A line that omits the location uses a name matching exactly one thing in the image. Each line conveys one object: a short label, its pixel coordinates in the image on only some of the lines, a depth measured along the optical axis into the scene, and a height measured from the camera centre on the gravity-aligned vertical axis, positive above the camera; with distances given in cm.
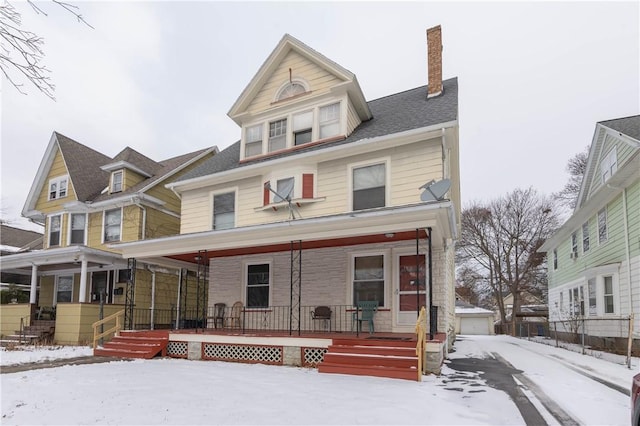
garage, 3372 -367
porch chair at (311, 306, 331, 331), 1165 -112
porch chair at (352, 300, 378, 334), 1077 -93
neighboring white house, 1287 +130
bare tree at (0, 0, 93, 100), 402 +211
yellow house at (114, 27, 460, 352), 1081 +212
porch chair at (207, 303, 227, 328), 1335 -128
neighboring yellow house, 1538 +163
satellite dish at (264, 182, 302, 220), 1233 +187
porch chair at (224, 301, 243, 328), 1346 -136
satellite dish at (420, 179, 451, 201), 959 +188
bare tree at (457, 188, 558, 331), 3441 +292
